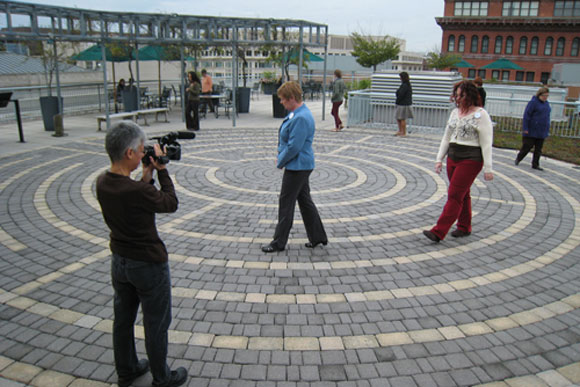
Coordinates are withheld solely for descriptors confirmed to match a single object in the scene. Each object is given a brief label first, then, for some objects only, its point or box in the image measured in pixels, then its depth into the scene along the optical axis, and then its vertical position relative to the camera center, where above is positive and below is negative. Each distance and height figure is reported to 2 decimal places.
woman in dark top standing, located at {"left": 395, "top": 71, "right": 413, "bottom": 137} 14.18 -0.24
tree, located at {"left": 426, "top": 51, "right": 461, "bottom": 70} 46.97 +3.19
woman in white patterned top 5.67 -0.66
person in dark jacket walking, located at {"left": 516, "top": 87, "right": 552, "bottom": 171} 9.97 -0.54
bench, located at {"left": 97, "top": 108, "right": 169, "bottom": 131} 14.62 -0.85
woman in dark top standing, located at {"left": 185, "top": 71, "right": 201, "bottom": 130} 15.09 -0.47
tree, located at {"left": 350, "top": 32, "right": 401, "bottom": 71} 36.25 +3.09
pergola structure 12.98 +2.00
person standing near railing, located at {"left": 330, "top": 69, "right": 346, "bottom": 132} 15.63 -0.15
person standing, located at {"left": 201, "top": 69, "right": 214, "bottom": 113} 19.20 +0.17
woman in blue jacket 5.12 -0.83
